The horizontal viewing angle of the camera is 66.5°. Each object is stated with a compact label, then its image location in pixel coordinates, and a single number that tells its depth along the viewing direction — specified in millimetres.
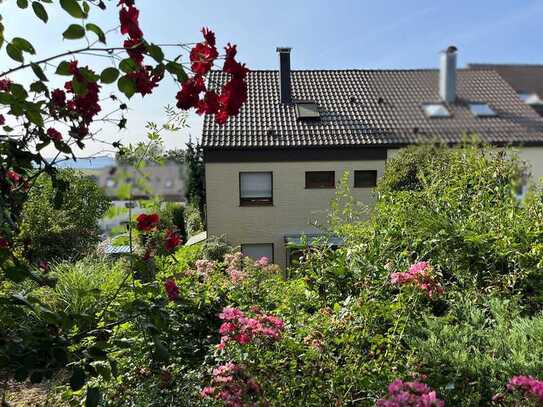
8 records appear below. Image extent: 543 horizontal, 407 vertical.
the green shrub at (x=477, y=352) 1955
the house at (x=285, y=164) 11445
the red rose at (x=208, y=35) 1399
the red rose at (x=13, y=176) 1743
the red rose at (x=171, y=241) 1870
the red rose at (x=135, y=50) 1386
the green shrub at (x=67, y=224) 7527
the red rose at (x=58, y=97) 1647
